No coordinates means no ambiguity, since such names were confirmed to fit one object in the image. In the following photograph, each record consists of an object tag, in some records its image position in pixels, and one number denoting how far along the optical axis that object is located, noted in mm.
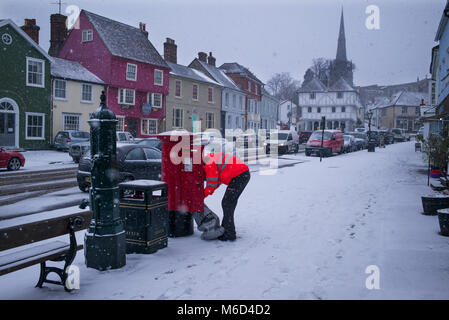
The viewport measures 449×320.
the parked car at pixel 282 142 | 30047
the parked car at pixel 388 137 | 53312
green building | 25906
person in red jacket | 6379
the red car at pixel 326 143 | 28531
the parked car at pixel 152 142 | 18983
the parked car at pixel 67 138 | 26647
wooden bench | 3973
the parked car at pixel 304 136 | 48062
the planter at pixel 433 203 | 8523
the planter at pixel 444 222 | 6883
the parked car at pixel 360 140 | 39775
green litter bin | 5660
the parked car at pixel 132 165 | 11172
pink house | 33844
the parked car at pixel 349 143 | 34344
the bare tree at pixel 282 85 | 104062
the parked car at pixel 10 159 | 17031
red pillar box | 6574
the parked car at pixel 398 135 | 63156
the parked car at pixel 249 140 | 38147
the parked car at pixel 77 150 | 21070
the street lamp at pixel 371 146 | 33666
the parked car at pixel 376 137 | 45481
